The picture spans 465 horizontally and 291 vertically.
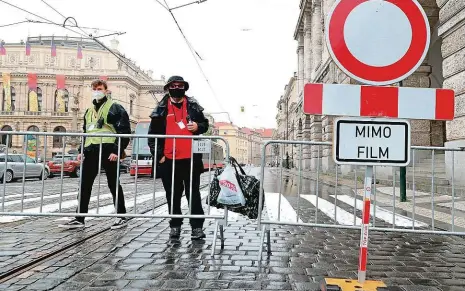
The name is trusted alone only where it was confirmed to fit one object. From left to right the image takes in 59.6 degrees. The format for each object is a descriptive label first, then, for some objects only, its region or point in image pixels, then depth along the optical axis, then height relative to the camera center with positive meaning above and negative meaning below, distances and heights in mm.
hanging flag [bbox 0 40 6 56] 56988 +14435
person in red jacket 4898 +158
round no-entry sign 2787 +852
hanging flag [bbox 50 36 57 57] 62053 +15817
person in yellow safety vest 5469 +131
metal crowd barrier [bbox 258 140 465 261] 4715 -671
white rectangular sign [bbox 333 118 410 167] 2830 +132
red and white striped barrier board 2797 +419
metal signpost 2791 +509
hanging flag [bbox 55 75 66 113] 73850 +9661
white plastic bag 4098 -342
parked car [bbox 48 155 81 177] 14886 -744
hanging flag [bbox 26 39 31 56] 61747 +15723
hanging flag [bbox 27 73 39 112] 67800 +8663
